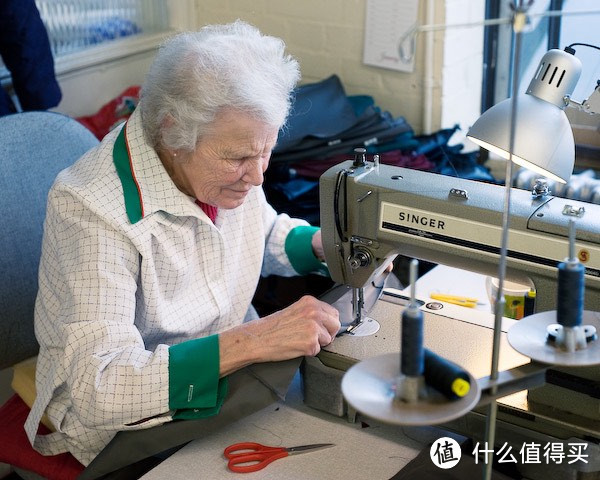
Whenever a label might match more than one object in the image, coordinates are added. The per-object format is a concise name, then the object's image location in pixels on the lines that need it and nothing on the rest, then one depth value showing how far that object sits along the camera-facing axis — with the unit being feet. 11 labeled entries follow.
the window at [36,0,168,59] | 10.59
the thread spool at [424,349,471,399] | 3.25
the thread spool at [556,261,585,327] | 3.49
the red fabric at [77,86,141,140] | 10.37
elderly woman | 5.13
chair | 6.47
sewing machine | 4.77
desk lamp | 4.88
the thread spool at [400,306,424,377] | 3.19
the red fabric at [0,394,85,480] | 5.66
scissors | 5.02
